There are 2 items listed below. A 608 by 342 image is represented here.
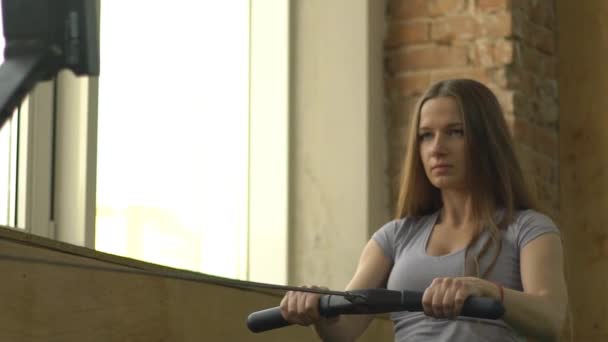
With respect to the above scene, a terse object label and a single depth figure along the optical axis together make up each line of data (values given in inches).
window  212.4
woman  170.2
